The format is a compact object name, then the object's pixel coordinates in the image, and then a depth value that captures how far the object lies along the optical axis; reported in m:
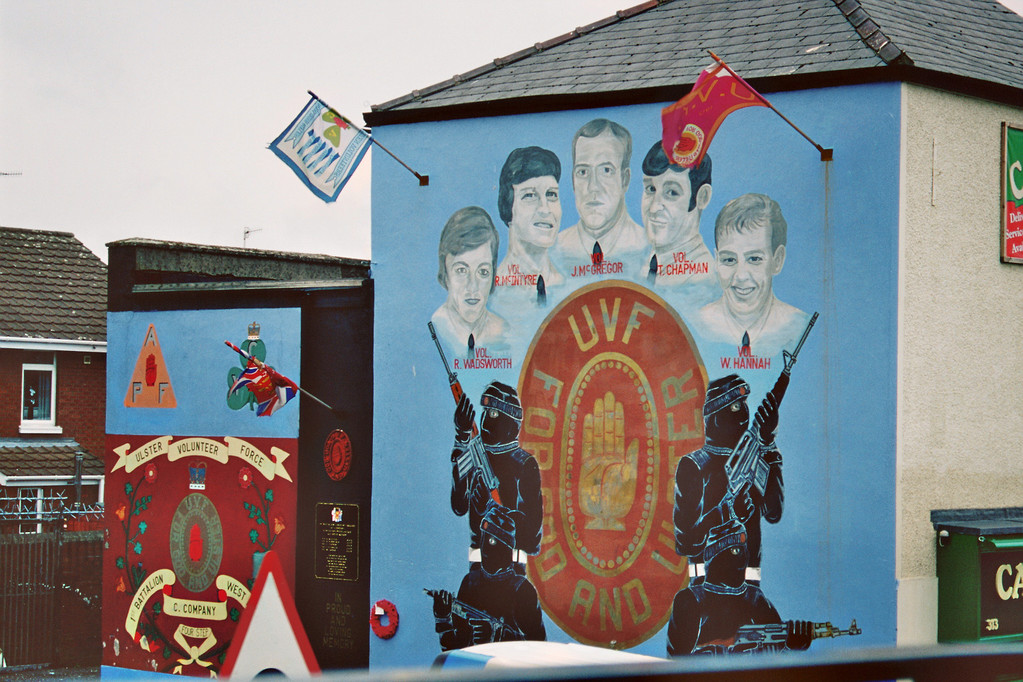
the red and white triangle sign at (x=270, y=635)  14.27
